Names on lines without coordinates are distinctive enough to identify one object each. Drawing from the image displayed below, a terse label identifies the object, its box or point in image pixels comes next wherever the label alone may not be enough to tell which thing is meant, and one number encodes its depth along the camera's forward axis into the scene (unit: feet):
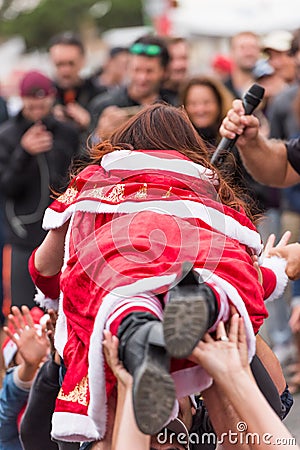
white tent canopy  65.45
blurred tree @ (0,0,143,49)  228.90
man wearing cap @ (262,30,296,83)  40.67
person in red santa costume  13.88
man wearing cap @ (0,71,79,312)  32.08
